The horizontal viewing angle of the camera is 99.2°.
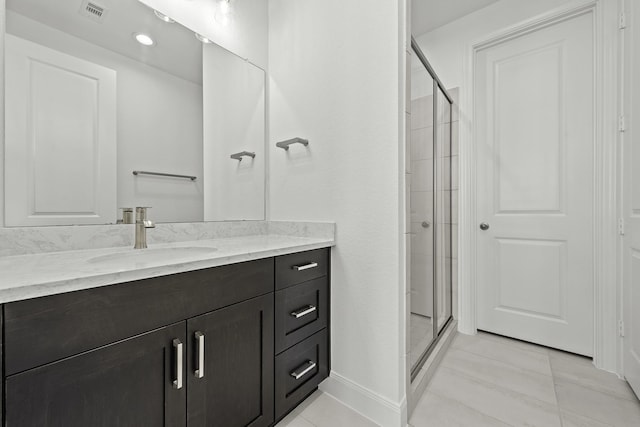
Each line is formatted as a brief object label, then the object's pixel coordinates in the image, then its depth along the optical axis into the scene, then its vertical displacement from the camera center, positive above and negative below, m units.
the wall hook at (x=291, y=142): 1.62 +0.43
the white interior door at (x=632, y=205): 1.45 +0.04
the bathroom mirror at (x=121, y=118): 1.06 +0.47
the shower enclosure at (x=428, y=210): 1.54 +0.02
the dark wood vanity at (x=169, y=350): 0.63 -0.42
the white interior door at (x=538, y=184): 1.90 +0.22
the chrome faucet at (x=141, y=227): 1.22 -0.06
